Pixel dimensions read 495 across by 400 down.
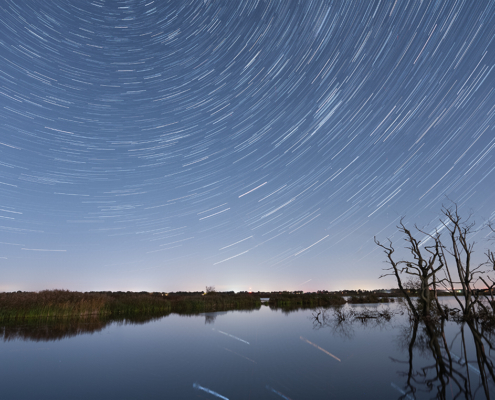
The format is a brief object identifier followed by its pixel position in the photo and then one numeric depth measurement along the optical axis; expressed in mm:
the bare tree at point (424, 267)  21656
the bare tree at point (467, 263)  18891
